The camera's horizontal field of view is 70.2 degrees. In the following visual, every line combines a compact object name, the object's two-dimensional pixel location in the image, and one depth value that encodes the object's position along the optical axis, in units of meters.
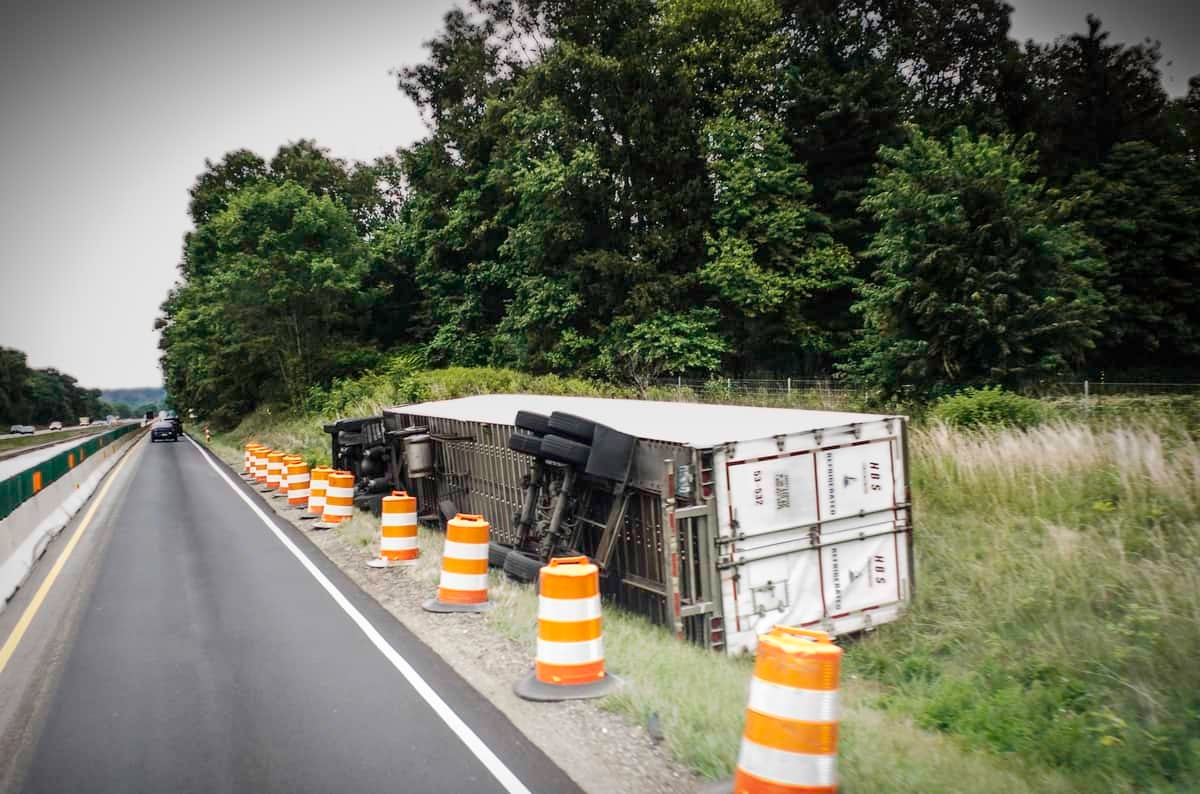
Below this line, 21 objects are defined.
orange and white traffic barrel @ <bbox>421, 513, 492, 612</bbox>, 9.80
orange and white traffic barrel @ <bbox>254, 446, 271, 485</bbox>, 26.67
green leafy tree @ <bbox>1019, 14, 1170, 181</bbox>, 40.66
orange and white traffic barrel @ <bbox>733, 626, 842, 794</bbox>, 4.48
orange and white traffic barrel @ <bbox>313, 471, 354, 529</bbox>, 16.52
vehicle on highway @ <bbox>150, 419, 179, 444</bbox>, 59.75
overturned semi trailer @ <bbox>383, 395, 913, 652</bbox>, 8.49
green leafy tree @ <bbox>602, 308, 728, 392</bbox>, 33.44
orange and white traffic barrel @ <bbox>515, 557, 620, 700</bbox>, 7.04
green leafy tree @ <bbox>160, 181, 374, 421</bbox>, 44.06
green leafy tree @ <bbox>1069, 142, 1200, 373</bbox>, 35.50
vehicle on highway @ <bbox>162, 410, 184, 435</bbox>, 62.53
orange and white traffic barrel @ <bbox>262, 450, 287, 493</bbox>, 23.89
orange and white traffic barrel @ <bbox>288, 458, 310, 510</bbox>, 20.03
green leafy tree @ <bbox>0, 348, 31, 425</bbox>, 115.62
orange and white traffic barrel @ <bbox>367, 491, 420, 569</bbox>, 12.64
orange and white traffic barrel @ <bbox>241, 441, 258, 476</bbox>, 28.48
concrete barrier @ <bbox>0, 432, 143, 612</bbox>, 11.87
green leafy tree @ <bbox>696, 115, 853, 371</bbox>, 33.94
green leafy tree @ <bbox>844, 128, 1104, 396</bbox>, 22.14
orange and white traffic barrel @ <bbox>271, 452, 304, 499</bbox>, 22.52
